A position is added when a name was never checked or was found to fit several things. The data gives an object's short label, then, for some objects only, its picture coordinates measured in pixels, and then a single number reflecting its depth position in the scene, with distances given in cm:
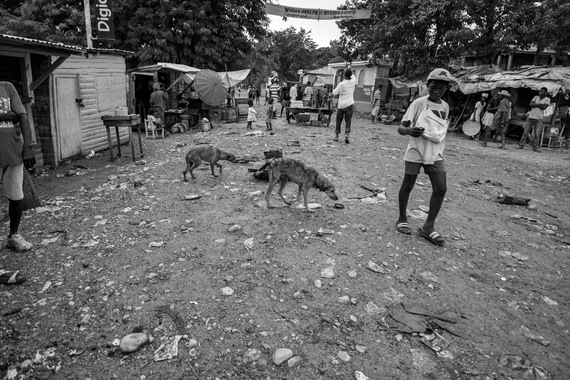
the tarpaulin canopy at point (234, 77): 1723
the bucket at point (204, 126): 1359
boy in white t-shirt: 410
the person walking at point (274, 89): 1465
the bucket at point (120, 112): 816
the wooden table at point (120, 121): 797
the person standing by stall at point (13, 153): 360
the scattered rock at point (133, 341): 252
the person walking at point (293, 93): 1971
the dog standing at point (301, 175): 497
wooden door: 783
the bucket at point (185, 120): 1399
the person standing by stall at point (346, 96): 934
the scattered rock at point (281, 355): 248
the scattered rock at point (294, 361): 246
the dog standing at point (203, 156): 672
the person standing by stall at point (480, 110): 1423
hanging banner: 1703
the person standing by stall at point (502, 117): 1162
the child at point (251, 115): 1382
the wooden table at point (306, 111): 1486
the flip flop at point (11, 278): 329
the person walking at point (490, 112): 1275
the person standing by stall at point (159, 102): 1271
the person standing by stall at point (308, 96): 2209
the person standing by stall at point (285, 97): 1884
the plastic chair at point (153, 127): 1205
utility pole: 889
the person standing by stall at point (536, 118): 1148
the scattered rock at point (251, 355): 248
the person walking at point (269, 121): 1337
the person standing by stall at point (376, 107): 1805
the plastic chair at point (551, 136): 1305
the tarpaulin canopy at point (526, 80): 1269
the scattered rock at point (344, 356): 252
